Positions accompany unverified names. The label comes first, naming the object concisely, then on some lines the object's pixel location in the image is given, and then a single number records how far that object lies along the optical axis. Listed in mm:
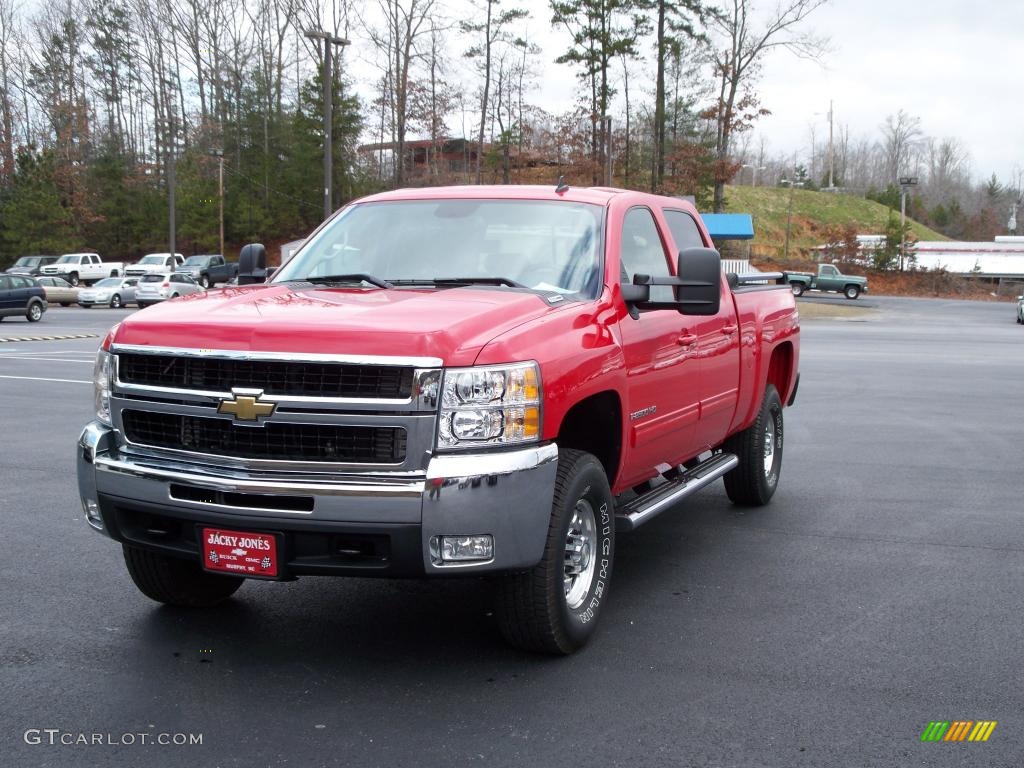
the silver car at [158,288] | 44406
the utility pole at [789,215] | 89225
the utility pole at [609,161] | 50175
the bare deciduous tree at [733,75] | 61406
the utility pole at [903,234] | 72750
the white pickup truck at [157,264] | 57662
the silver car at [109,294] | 46219
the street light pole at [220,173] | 63328
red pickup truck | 4102
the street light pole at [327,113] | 31109
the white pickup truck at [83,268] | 58078
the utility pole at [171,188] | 55812
